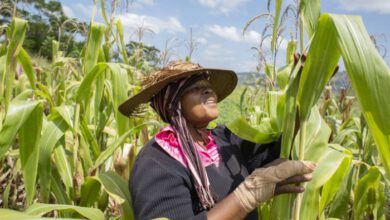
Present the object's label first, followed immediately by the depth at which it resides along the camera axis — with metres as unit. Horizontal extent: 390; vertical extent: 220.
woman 1.16
